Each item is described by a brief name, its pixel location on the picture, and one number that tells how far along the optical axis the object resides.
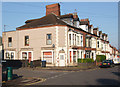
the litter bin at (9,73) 13.57
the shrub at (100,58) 36.81
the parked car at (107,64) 28.22
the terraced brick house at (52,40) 28.41
